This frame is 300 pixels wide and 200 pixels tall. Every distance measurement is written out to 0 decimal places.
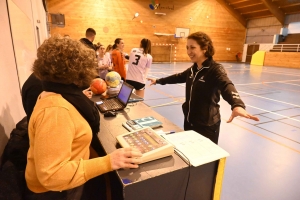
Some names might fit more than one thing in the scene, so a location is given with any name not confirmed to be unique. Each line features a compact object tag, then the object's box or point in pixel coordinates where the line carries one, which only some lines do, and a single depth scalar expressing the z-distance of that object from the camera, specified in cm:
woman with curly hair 82
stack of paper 115
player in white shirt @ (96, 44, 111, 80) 467
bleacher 1574
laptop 199
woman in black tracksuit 188
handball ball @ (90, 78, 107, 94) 260
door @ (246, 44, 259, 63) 1854
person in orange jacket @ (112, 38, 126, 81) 459
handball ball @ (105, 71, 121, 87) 274
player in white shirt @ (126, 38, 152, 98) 420
